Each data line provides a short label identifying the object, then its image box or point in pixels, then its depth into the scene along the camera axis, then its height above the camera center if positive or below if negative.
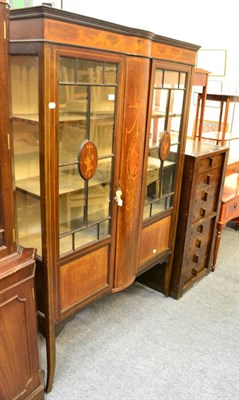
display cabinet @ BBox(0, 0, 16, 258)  1.09 -0.23
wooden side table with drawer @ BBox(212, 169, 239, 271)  2.72 -0.83
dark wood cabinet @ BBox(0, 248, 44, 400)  1.30 -0.91
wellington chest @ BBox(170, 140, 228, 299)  2.19 -0.75
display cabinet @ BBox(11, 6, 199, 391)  1.29 -0.22
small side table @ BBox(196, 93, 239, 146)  2.73 -0.21
